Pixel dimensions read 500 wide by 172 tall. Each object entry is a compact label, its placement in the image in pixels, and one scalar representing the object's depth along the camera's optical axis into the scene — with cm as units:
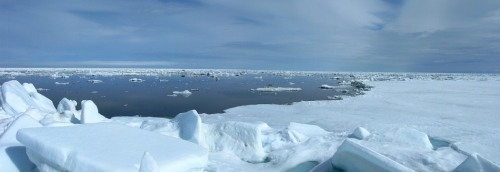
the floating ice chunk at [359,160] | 286
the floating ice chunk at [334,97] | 1504
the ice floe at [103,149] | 264
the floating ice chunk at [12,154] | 312
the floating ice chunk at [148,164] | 222
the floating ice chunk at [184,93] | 1658
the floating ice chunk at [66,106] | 679
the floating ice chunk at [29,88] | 844
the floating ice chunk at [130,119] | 782
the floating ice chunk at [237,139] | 470
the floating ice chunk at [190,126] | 446
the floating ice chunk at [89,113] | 490
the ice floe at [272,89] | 1936
